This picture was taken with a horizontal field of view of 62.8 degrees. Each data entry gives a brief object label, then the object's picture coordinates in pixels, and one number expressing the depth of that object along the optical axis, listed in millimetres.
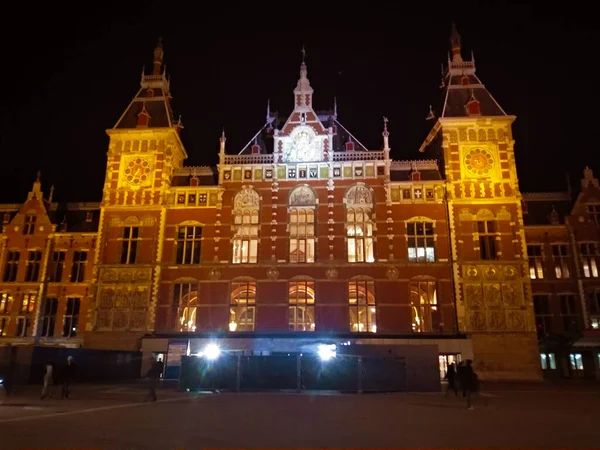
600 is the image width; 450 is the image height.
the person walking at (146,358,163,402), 17422
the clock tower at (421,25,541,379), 33094
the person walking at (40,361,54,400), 18177
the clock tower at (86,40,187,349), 35031
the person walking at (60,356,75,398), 18469
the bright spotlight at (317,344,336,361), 29475
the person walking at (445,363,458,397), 20723
